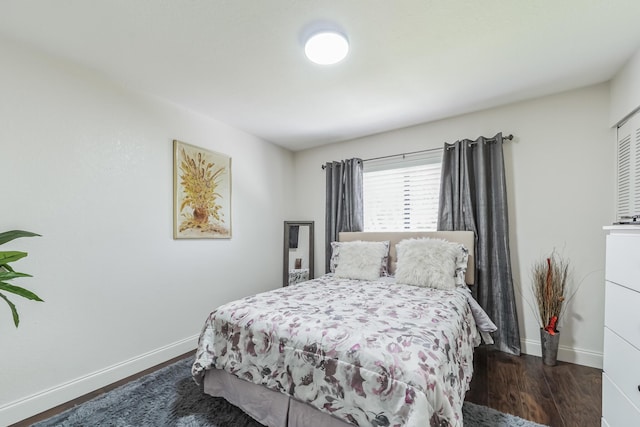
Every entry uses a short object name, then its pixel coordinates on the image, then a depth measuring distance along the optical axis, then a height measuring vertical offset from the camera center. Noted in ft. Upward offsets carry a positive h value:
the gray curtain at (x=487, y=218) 8.48 -0.19
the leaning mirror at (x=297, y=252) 12.76 -1.91
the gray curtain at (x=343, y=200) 11.76 +0.49
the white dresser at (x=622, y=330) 3.75 -1.71
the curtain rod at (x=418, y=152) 8.79 +2.29
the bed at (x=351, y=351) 3.84 -2.33
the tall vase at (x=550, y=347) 7.64 -3.72
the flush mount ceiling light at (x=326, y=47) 5.56 +3.41
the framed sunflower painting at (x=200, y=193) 8.83 +0.59
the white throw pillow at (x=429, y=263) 7.92 -1.54
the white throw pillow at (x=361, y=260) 9.37 -1.70
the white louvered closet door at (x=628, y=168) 6.48 +1.11
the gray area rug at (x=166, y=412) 5.45 -4.21
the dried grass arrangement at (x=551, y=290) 7.74 -2.20
